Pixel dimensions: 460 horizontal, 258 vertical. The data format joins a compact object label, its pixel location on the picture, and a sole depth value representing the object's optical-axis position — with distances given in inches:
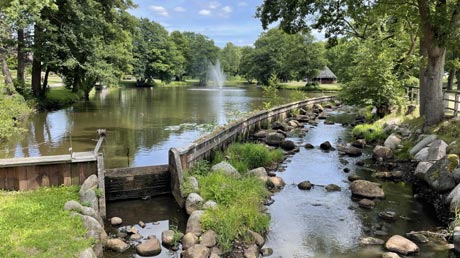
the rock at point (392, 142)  631.6
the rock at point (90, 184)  358.9
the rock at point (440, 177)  402.0
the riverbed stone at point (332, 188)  470.9
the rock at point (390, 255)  293.0
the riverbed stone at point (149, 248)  299.6
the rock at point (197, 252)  281.0
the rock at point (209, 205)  346.5
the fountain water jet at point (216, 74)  3823.3
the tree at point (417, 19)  525.3
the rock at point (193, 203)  365.1
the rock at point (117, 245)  301.9
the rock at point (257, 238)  317.4
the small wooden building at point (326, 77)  2913.4
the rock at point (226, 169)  438.8
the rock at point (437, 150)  456.7
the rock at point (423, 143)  532.7
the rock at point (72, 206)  315.9
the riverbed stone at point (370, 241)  325.4
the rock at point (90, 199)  339.9
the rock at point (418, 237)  327.2
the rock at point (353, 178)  503.8
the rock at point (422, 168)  460.8
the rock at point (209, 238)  299.1
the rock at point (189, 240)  301.4
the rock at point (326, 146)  716.0
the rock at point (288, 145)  708.7
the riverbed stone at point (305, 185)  480.4
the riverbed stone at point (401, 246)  305.6
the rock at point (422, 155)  501.3
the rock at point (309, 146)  728.0
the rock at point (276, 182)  476.8
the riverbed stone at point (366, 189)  439.3
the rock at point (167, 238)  317.2
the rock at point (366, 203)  411.4
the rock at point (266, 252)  305.4
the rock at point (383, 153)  605.7
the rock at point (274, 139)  739.4
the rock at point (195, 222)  318.7
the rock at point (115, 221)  352.2
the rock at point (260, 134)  800.3
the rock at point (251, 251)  292.5
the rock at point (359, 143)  715.2
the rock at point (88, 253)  252.7
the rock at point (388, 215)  377.7
